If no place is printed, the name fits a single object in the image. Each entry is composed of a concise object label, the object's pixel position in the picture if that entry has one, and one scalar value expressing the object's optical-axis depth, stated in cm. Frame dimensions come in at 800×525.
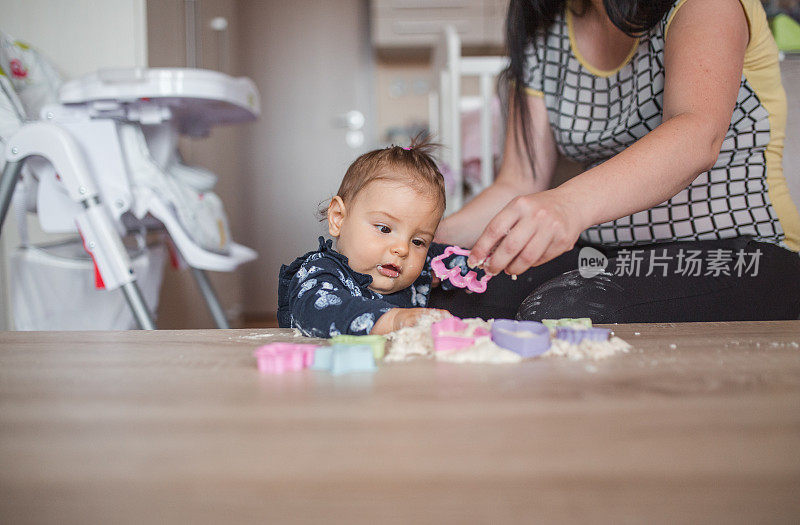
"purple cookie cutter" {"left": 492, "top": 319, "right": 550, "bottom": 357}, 58
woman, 70
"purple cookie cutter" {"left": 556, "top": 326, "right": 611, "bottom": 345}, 62
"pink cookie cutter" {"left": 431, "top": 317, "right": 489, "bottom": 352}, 60
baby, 90
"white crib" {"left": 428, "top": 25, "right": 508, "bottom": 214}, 215
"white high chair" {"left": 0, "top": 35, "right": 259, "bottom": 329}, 133
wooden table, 30
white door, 358
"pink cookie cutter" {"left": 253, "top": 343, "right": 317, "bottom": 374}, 54
